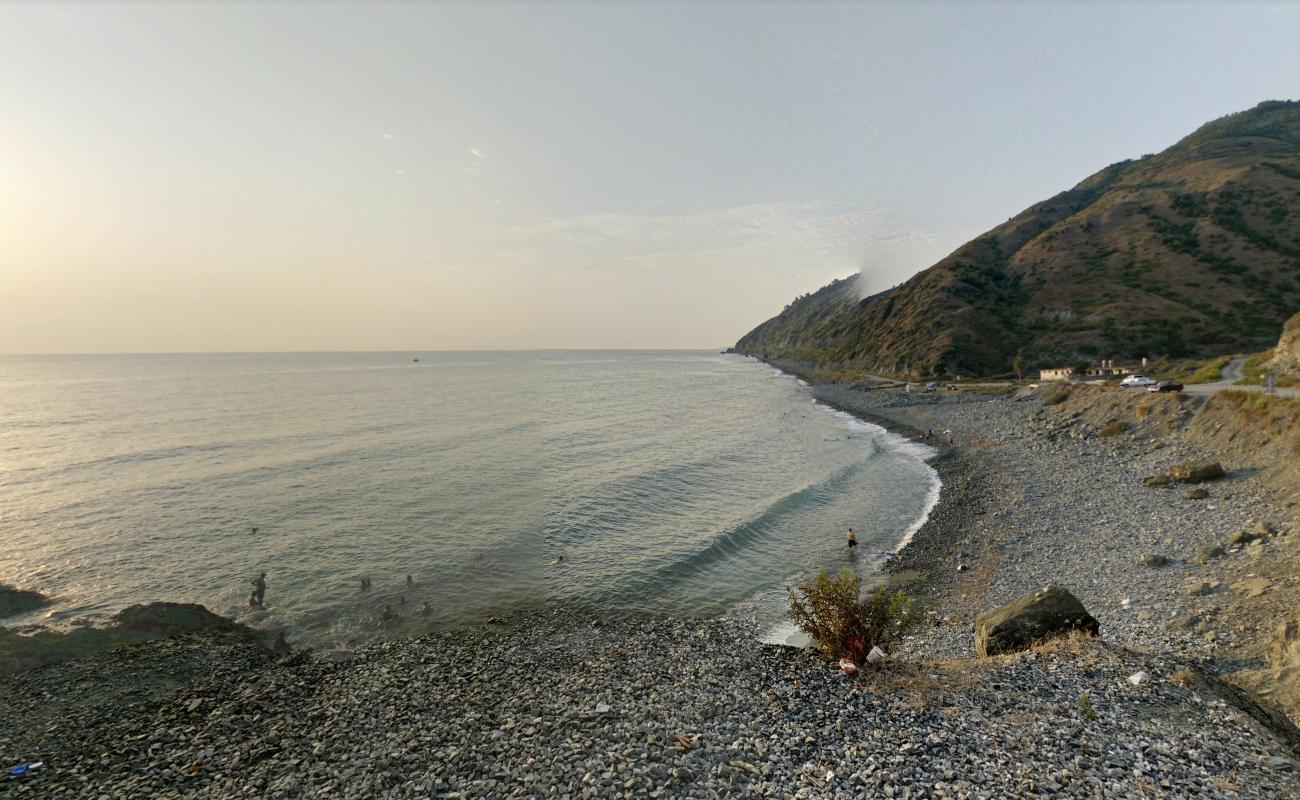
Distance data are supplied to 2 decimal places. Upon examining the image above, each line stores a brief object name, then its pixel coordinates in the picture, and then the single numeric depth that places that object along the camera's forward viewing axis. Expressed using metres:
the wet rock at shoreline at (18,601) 24.34
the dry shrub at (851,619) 16.98
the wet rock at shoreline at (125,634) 20.53
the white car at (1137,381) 55.37
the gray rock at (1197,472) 30.14
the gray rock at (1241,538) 21.88
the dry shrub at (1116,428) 43.65
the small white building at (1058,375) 85.62
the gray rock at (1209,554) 21.50
